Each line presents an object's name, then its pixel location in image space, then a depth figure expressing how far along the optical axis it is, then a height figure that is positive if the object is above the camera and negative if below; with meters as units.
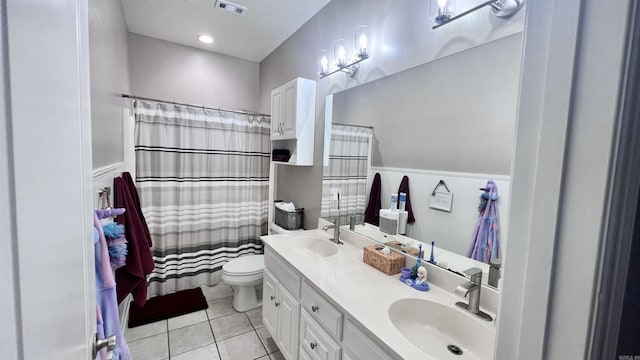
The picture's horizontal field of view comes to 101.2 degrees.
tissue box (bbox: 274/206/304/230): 2.53 -0.57
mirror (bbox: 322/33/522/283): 1.14 +0.16
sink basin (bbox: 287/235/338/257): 1.91 -0.63
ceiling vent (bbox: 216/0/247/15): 2.18 +1.28
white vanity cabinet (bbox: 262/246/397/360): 1.10 -0.83
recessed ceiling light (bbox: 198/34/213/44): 2.80 +1.28
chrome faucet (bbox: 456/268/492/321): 1.08 -0.51
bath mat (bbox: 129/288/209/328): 2.29 -1.41
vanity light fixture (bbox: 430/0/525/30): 1.03 +0.67
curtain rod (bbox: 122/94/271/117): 2.19 +0.49
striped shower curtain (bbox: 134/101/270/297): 2.48 -0.31
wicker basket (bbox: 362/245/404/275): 1.45 -0.55
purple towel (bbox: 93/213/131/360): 0.88 -0.49
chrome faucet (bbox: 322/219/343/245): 1.95 -0.54
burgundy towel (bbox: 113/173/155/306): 1.61 -0.64
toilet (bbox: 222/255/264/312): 2.33 -1.07
